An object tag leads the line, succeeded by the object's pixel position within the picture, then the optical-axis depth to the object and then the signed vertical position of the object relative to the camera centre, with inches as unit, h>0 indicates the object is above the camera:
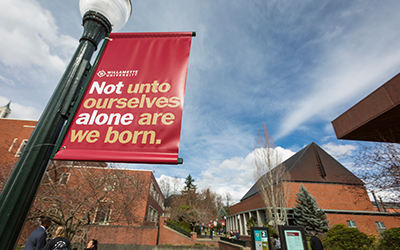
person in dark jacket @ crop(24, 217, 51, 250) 152.0 -17.0
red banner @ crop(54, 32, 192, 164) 73.4 +47.2
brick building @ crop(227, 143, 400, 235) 842.2 +149.8
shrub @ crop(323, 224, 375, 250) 412.8 -22.3
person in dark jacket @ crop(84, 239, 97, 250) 243.1 -30.7
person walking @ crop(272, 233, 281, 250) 500.9 -39.9
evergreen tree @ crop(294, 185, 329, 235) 762.2 +49.0
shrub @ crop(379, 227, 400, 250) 338.0 -16.2
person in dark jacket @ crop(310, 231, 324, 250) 298.1 -23.0
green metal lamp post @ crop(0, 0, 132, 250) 55.7 +32.9
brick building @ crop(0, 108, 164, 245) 368.2 +46.2
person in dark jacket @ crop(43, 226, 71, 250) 156.3 -18.8
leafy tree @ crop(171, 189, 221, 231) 1342.3 +156.5
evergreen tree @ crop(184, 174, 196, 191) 2333.3 +439.5
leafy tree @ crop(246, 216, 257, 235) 1128.8 +21.4
